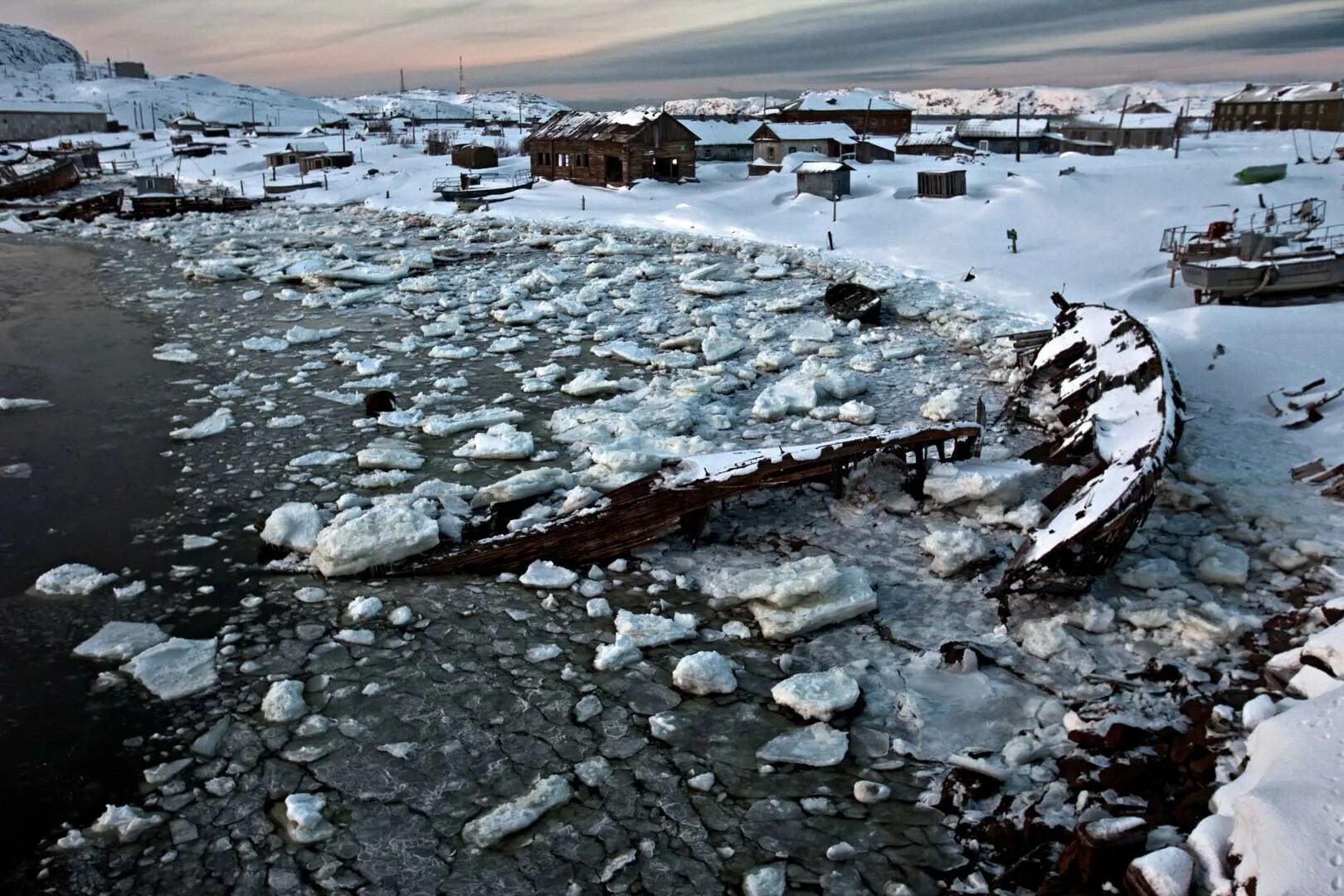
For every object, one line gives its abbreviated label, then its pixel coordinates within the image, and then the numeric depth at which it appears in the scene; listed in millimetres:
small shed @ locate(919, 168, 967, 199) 29547
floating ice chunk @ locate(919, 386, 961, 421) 11469
